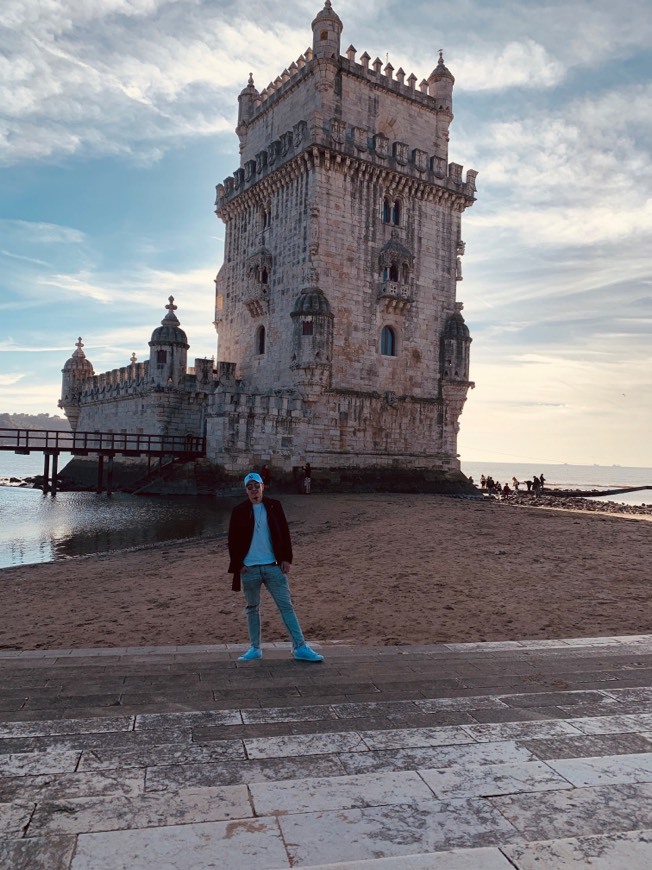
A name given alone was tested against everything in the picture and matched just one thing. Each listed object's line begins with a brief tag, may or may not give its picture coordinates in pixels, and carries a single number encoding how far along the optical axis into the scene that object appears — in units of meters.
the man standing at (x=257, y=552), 5.91
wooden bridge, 29.36
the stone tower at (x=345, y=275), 27.30
